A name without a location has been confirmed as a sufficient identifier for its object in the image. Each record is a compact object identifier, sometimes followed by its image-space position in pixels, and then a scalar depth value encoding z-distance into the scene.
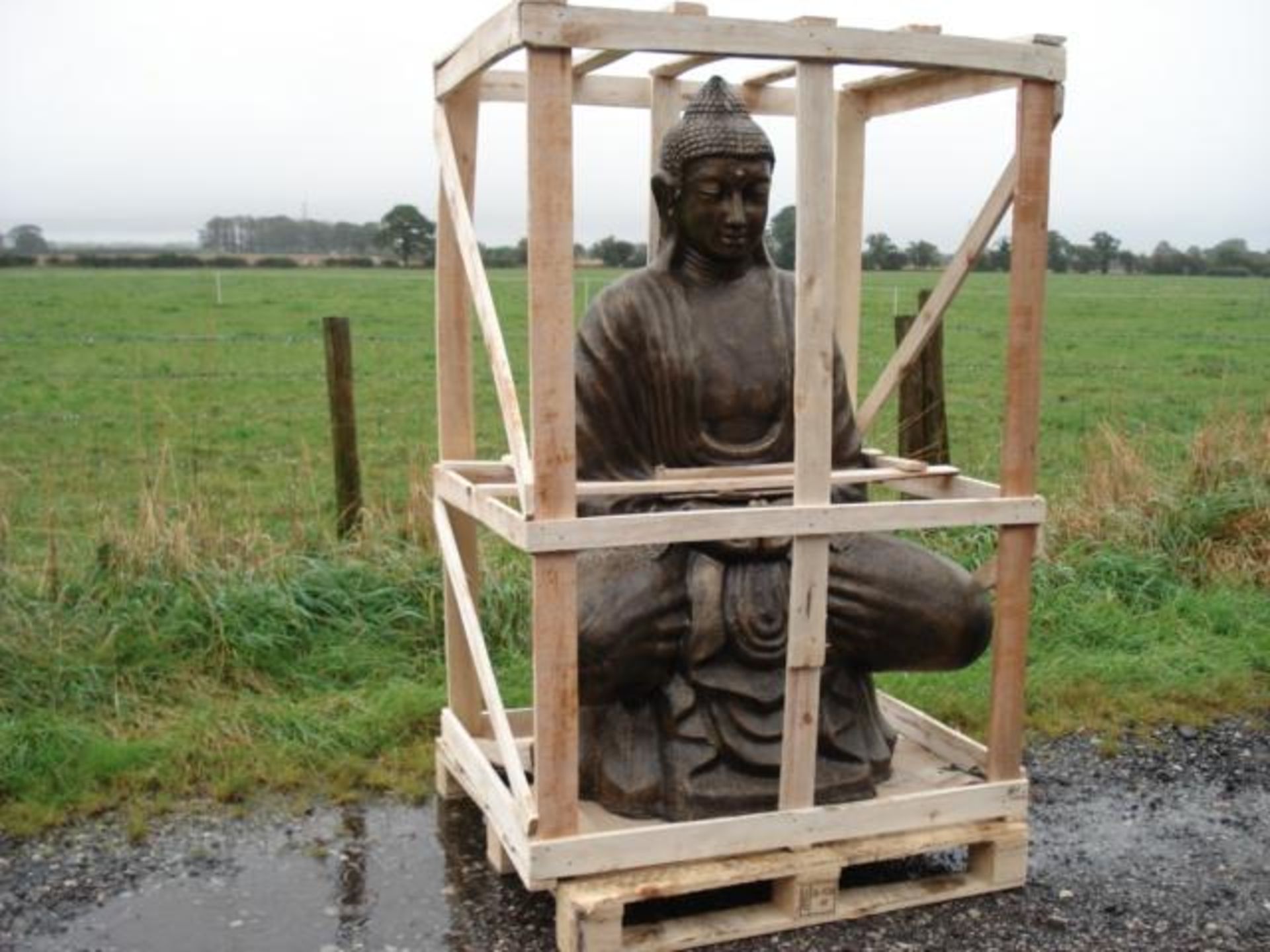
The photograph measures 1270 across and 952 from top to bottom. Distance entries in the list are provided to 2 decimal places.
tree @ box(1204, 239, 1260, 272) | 52.34
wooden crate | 3.26
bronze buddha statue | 3.91
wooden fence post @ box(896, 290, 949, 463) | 7.57
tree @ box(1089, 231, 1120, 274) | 44.91
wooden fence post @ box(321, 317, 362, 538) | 6.67
